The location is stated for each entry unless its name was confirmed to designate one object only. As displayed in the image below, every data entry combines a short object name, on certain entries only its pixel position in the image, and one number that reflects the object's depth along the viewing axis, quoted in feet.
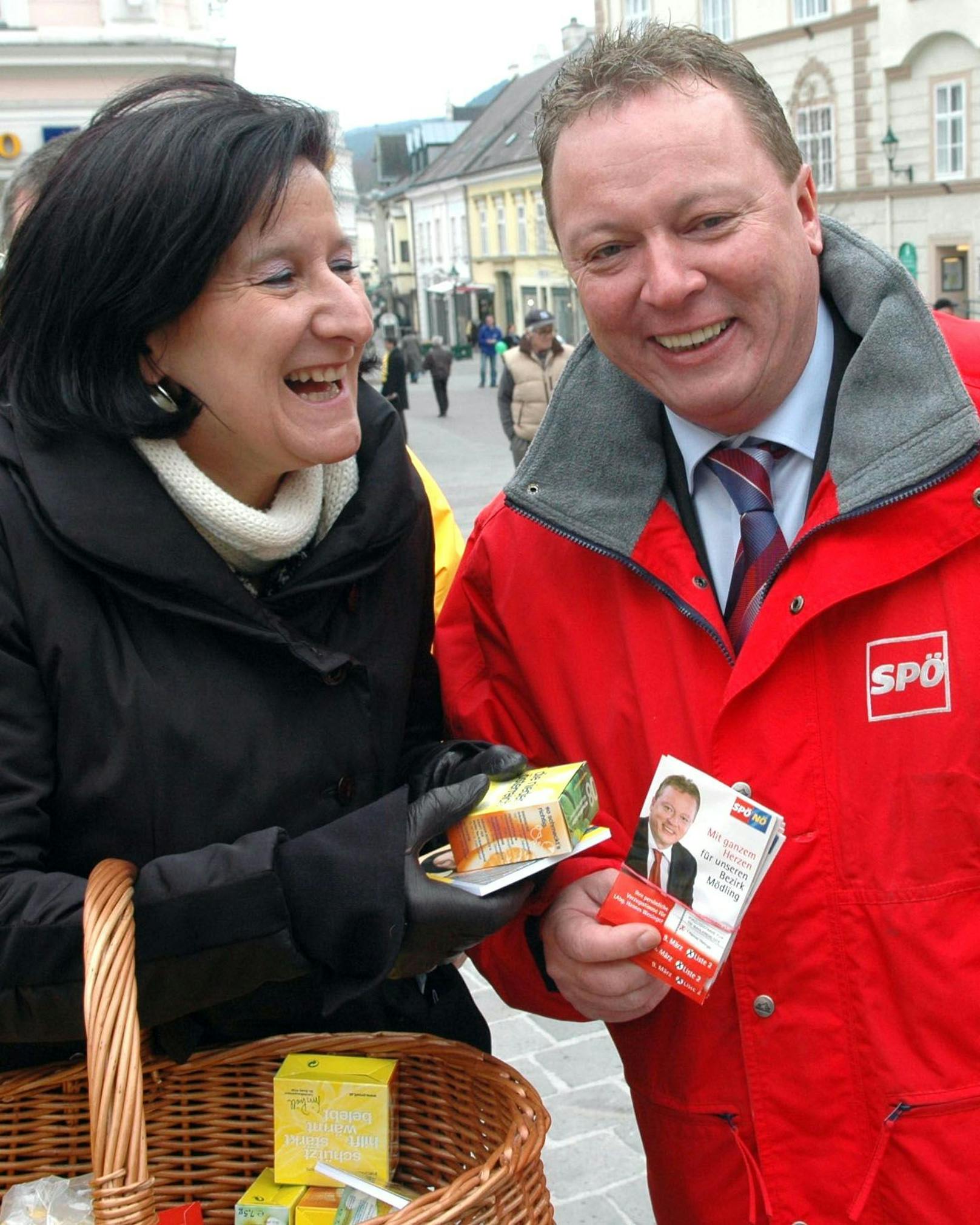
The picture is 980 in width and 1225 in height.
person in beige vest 38.27
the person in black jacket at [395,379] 44.19
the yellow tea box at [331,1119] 6.15
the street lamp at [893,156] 92.99
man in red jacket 6.07
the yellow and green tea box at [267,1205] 6.07
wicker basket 5.82
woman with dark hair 5.73
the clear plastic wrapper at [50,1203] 5.71
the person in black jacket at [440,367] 88.63
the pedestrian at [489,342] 126.62
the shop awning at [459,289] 185.47
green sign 90.12
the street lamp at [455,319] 198.49
